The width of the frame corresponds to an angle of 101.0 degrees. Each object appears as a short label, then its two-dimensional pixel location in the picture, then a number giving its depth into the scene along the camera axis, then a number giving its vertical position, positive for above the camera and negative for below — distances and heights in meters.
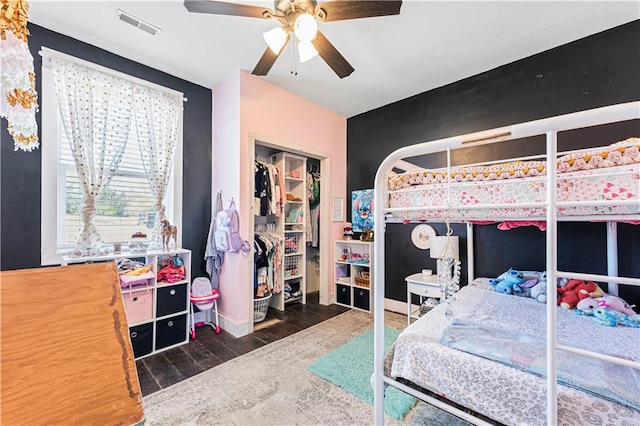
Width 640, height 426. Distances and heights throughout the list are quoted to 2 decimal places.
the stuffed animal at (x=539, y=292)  1.99 -0.59
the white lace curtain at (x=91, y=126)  2.20 +0.79
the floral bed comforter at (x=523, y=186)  0.92 +0.12
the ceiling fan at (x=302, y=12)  1.52 +1.23
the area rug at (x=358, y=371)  1.71 -1.21
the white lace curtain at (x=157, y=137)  2.62 +0.80
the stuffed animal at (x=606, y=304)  1.76 -0.60
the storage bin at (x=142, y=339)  2.24 -1.06
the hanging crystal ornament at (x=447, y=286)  1.73 -0.49
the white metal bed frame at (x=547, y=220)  0.79 -0.03
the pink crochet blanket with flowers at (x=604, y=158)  0.93 +0.21
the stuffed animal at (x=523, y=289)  2.17 -0.61
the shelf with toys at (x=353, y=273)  3.46 -0.81
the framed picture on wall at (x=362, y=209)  3.71 +0.09
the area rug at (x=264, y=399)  1.58 -1.22
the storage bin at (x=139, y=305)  2.23 -0.76
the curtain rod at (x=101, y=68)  2.12 +1.32
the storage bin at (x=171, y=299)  2.39 -0.78
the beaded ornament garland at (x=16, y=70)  1.01 +0.59
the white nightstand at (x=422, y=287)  2.66 -0.74
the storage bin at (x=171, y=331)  2.39 -1.07
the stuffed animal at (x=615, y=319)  1.56 -0.62
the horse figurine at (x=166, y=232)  2.56 -0.16
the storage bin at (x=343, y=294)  3.65 -1.10
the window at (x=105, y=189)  2.14 +0.25
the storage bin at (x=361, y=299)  3.43 -1.10
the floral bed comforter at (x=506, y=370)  0.92 -0.65
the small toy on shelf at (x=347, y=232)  3.83 -0.24
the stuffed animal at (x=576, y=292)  1.93 -0.58
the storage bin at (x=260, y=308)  3.01 -1.07
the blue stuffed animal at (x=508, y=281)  2.19 -0.56
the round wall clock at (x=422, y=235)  3.10 -0.24
